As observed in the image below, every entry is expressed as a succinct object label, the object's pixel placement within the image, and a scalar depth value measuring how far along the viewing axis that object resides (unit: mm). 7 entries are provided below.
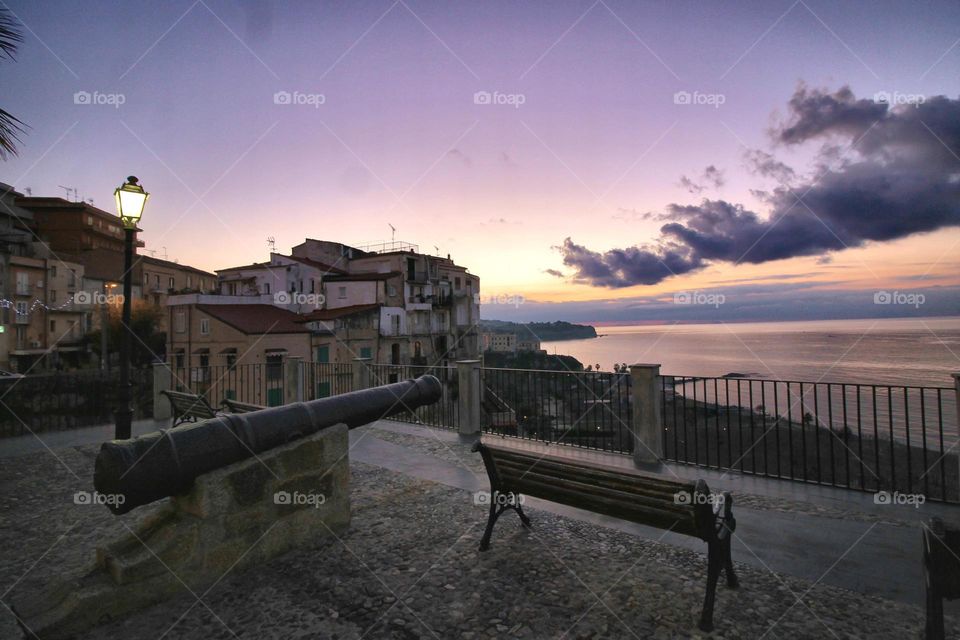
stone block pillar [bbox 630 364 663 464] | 6504
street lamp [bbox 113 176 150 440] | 7297
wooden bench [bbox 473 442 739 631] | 3092
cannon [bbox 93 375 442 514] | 3074
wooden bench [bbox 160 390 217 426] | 8012
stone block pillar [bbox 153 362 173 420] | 10391
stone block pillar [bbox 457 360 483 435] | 8547
